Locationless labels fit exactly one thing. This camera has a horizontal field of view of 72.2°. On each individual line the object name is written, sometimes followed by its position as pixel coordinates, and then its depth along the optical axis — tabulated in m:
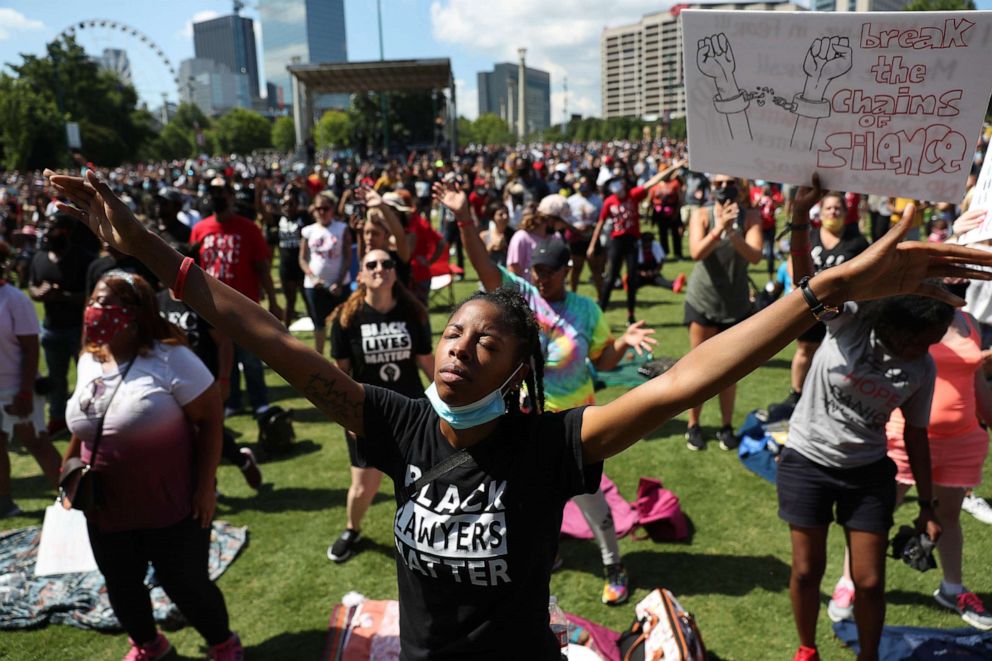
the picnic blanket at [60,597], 4.00
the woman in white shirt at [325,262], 7.41
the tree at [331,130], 102.25
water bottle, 2.44
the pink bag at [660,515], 4.70
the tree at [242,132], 105.88
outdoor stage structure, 40.50
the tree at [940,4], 41.75
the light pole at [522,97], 97.66
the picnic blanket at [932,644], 3.32
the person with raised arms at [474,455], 1.93
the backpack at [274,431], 6.24
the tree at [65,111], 51.47
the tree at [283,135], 115.38
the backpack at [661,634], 3.18
